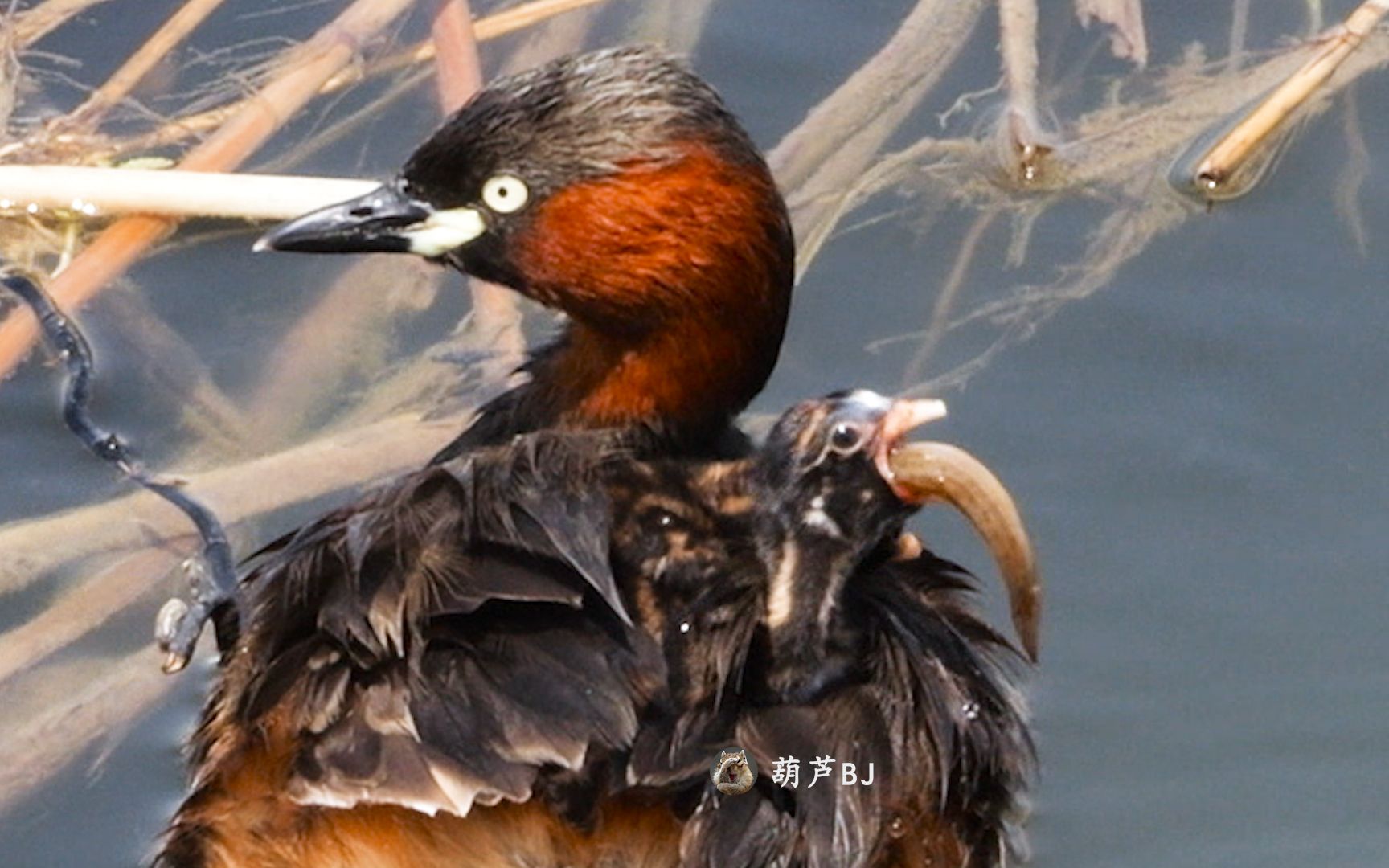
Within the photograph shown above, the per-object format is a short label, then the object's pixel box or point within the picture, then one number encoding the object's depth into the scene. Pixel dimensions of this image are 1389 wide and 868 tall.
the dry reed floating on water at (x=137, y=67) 11.09
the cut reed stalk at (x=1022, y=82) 11.07
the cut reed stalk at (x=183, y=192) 10.22
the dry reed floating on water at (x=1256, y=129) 10.90
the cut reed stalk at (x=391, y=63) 11.09
